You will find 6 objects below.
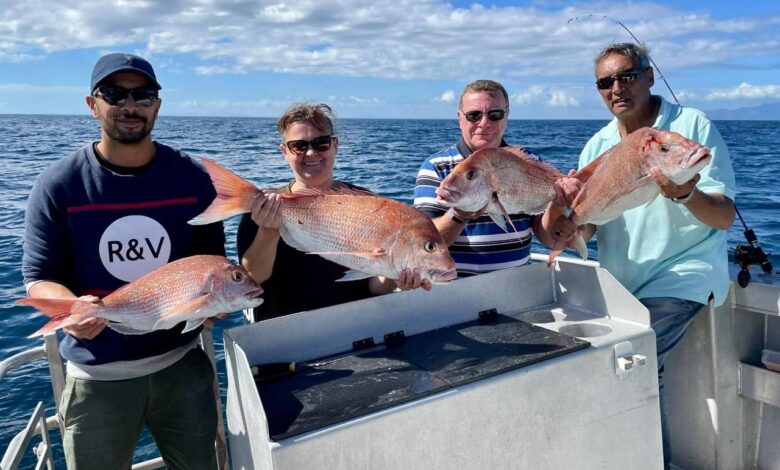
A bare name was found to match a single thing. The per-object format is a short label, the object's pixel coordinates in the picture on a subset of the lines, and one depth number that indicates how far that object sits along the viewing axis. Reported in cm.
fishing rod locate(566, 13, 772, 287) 349
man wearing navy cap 269
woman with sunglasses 320
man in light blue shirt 314
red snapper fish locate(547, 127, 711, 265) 254
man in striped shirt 348
